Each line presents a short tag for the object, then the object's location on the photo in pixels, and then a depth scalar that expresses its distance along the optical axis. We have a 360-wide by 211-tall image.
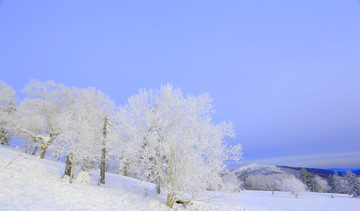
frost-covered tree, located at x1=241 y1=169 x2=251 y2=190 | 78.50
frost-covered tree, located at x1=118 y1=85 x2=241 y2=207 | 11.79
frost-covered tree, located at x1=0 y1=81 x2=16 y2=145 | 24.54
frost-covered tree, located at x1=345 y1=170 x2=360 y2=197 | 47.83
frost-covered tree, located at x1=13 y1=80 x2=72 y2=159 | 21.62
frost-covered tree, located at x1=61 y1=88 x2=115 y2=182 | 13.95
